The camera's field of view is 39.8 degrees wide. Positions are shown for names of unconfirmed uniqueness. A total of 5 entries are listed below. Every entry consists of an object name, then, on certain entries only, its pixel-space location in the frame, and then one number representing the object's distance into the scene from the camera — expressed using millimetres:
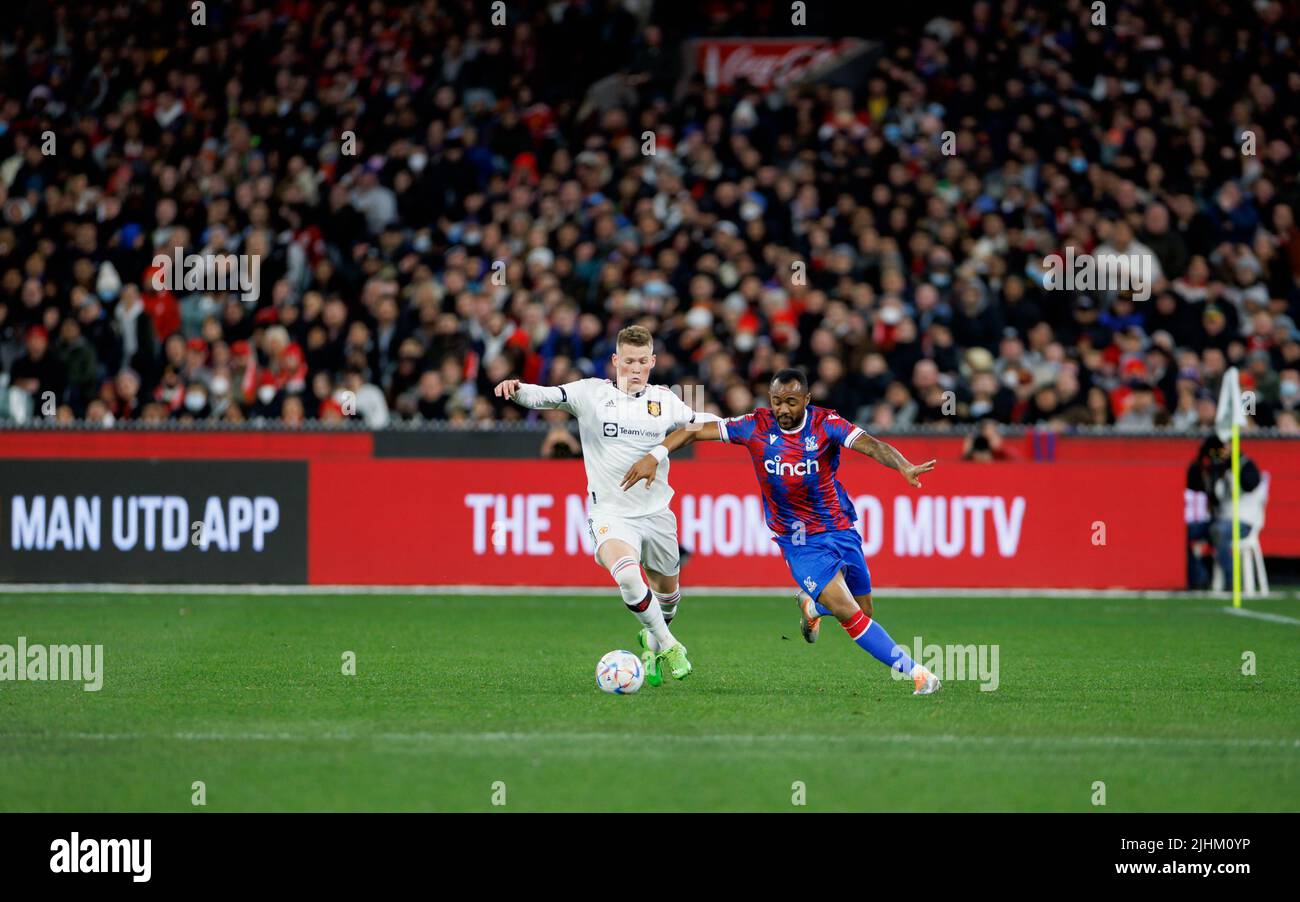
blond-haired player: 10719
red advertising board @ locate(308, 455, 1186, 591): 18125
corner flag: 16547
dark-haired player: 10125
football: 10039
